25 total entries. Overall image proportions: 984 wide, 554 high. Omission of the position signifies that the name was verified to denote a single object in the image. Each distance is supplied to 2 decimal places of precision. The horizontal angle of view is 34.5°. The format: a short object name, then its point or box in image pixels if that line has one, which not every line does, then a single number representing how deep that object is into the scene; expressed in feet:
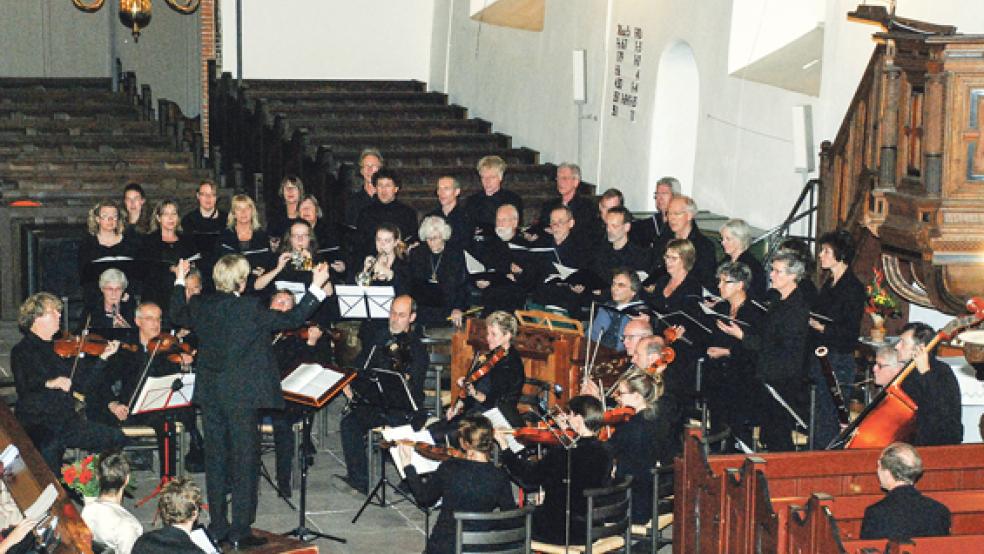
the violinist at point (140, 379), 30.94
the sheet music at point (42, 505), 21.63
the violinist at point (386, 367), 31.35
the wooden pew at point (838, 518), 20.47
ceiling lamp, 46.11
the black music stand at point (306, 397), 28.04
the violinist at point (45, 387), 29.40
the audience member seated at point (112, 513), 23.34
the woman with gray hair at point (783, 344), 30.07
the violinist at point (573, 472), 25.20
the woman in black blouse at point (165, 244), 36.17
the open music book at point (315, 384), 28.07
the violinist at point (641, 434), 26.81
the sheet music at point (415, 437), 26.37
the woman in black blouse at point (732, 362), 30.86
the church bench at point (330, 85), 60.90
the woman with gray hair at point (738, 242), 32.48
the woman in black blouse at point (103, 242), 36.06
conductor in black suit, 27.25
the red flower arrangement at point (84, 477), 24.68
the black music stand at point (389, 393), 29.81
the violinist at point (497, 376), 30.09
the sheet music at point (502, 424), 27.37
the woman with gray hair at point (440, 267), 36.06
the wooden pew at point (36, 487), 20.75
